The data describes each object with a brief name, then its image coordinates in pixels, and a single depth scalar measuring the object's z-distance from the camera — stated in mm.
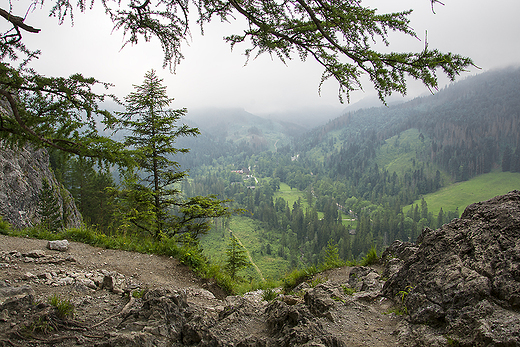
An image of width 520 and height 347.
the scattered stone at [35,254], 6370
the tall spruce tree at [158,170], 11250
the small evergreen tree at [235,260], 13114
